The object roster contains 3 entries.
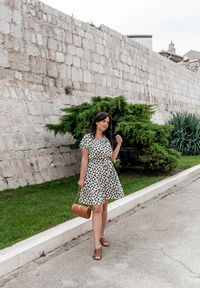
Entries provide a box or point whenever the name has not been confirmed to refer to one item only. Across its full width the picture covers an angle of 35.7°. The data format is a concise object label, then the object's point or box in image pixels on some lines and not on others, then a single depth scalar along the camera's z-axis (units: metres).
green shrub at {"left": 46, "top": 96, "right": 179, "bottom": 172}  7.20
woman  3.48
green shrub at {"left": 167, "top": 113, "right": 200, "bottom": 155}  13.59
